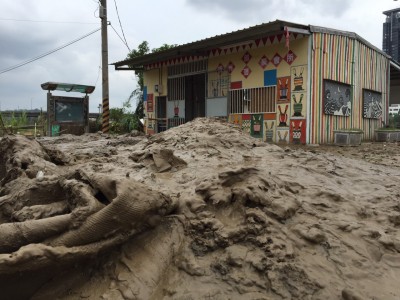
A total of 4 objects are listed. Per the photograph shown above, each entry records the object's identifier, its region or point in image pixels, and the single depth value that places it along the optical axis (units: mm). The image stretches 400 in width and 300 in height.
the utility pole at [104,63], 11547
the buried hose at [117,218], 2064
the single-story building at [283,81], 9422
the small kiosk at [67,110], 11078
